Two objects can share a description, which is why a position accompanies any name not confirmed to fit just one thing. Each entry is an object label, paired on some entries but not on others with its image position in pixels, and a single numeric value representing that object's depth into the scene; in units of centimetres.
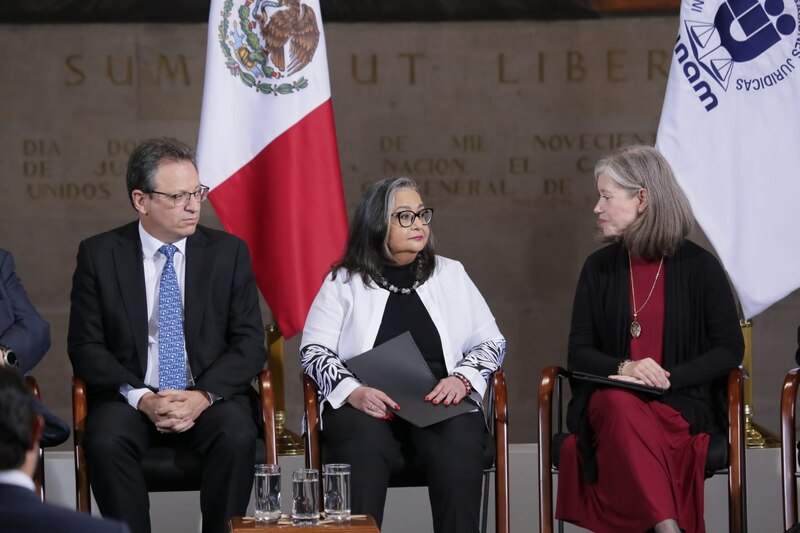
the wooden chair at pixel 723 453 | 860
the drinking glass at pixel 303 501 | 725
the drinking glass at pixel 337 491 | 739
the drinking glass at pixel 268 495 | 732
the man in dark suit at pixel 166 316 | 876
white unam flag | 1059
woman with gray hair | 856
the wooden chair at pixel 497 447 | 873
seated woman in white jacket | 872
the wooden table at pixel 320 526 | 707
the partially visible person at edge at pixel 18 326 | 880
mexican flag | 1074
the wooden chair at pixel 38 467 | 831
